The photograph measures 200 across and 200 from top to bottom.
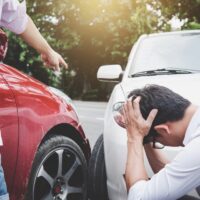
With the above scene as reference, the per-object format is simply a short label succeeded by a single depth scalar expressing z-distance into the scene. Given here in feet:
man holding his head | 7.52
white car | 12.27
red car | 10.52
